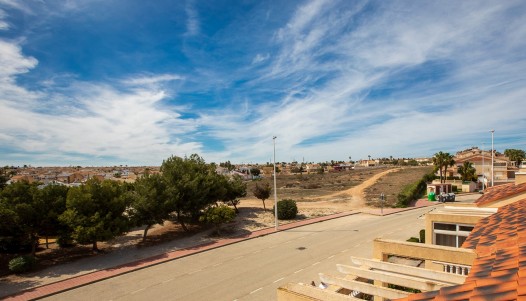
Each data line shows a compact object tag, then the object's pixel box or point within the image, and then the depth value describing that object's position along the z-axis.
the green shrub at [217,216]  23.88
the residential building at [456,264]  3.57
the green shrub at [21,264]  16.38
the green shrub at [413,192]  39.06
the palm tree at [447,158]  51.91
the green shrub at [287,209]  29.31
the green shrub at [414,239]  20.00
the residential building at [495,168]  57.48
